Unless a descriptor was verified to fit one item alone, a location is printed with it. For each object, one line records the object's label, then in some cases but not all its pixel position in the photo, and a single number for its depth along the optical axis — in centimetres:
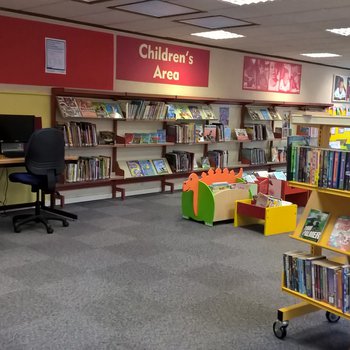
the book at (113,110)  686
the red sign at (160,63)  712
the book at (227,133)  848
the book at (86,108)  654
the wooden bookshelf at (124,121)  646
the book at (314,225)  281
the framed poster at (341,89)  1128
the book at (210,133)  816
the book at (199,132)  799
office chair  509
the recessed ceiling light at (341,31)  646
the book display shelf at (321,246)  269
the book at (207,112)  819
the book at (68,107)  632
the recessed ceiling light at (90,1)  516
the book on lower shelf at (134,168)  731
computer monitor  566
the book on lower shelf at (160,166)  764
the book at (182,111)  777
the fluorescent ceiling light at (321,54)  898
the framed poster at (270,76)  905
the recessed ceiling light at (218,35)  693
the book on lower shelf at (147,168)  746
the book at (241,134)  873
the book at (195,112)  801
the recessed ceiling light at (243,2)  495
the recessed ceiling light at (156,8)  519
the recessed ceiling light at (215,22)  591
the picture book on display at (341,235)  265
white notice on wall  625
